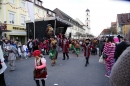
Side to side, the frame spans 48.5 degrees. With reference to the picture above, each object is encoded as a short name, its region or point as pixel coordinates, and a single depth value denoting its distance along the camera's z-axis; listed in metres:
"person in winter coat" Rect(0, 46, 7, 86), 4.59
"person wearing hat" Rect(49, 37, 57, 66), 9.03
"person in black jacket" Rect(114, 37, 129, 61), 4.93
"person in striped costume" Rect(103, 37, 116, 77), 6.15
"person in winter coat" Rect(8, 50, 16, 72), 7.75
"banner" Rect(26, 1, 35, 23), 13.13
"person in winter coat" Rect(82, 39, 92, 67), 8.70
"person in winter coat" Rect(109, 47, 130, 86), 0.75
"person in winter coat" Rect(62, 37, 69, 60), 11.04
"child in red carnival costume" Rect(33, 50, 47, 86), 4.35
